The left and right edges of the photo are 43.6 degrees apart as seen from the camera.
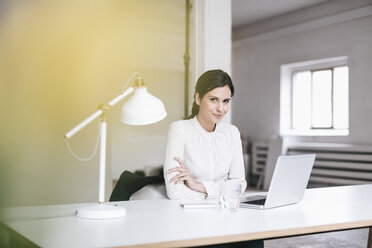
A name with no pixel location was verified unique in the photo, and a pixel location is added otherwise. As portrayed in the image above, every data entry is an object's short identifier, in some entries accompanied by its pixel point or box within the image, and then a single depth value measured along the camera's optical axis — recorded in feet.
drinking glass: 5.51
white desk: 3.89
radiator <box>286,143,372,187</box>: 20.12
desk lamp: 4.80
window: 22.03
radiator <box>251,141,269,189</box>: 25.03
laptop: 5.51
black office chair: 6.83
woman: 7.36
